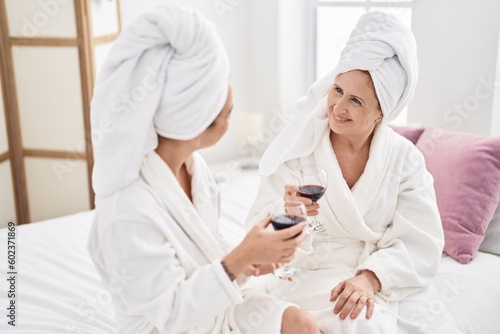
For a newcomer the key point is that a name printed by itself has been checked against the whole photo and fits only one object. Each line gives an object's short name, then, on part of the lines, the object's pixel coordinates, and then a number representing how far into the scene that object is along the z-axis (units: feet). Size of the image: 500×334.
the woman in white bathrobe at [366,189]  6.42
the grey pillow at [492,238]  8.27
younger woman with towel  4.72
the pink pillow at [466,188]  8.03
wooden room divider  10.56
